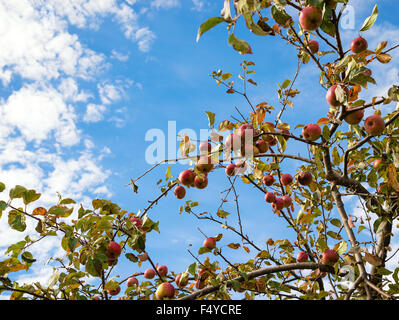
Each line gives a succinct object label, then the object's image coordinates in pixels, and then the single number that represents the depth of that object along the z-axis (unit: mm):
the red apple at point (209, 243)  3014
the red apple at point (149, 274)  3352
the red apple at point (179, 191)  3033
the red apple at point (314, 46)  3310
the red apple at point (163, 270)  3588
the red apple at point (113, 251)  2402
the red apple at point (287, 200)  3594
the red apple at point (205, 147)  2341
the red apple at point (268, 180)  3753
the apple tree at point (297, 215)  2215
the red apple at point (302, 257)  3580
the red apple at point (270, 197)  3645
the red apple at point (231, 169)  3297
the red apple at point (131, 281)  3400
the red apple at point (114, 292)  3466
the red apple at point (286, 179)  3695
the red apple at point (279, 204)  3559
